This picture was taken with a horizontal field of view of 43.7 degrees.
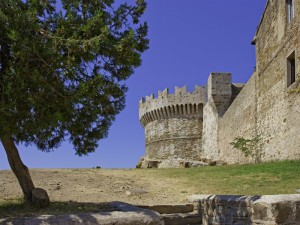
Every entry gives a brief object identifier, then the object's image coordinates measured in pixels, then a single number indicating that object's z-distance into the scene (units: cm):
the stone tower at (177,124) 3194
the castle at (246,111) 1445
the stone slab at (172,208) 758
